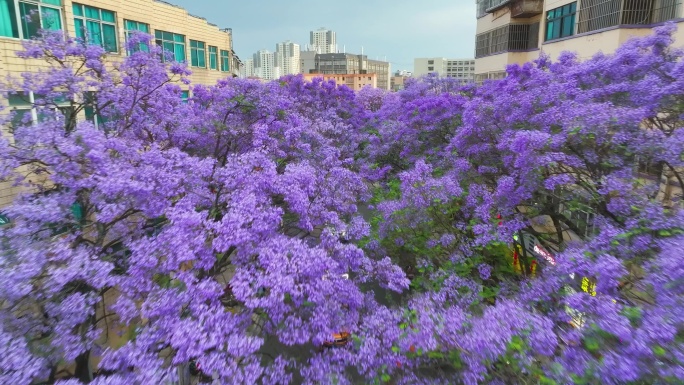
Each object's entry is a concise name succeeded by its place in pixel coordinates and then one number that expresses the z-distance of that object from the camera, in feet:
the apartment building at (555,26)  38.40
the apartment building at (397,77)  349.94
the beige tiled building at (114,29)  30.68
